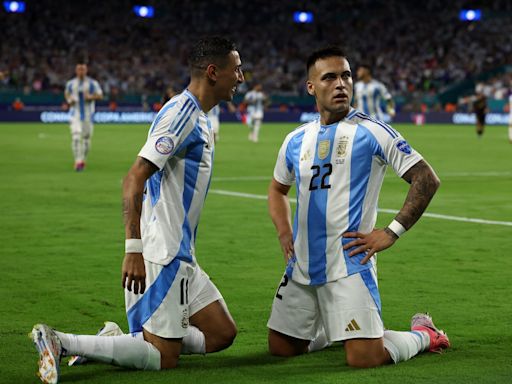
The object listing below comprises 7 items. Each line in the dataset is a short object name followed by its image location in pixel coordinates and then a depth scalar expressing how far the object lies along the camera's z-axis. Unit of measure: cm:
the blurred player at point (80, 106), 2198
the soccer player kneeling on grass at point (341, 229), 631
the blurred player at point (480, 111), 3950
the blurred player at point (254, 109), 3562
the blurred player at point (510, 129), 3518
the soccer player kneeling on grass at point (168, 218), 584
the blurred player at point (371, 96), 2752
